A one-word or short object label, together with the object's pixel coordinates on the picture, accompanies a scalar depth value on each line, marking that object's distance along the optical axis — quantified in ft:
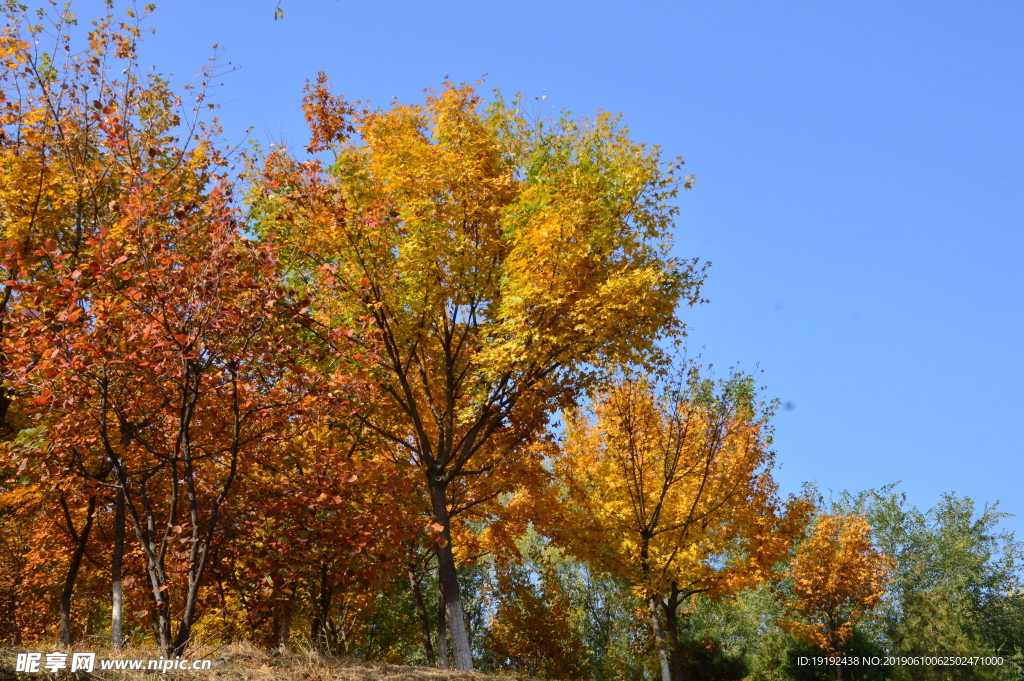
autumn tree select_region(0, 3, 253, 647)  33.73
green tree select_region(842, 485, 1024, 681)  89.97
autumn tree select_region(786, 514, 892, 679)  80.64
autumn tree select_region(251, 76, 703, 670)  34.96
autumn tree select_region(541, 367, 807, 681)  54.24
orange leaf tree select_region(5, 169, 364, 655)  23.66
